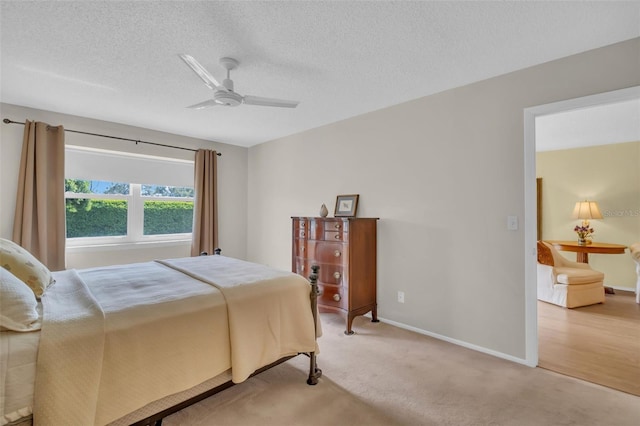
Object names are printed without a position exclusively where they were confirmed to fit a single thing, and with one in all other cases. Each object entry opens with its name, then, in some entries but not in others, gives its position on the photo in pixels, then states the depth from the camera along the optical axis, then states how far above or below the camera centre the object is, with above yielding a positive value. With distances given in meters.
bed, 1.15 -0.62
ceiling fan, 2.06 +0.95
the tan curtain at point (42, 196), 3.25 +0.23
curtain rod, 3.25 +1.07
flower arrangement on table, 4.54 -0.26
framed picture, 3.60 +0.14
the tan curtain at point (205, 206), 4.59 +0.16
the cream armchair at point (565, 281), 3.81 -0.87
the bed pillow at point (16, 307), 1.23 -0.41
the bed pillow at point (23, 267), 1.72 -0.31
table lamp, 4.67 +0.09
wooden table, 4.12 -0.46
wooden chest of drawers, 3.04 -0.49
